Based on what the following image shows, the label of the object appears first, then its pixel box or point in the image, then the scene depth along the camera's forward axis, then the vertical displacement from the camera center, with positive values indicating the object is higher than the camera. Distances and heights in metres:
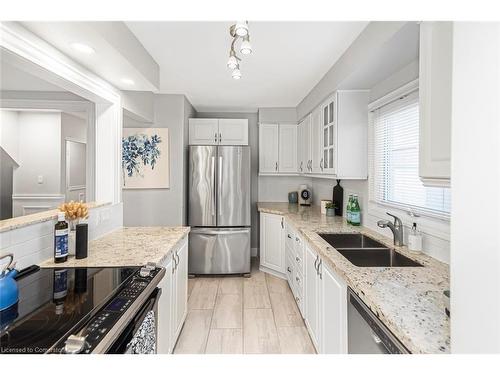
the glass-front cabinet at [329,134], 2.43 +0.51
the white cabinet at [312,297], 1.83 -0.90
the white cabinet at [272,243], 3.33 -0.82
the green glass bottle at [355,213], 2.45 -0.28
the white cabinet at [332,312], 1.35 -0.77
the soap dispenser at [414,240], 1.64 -0.36
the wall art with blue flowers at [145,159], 3.36 +0.32
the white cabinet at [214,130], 3.71 +0.78
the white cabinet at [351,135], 2.36 +0.47
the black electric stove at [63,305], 0.76 -0.48
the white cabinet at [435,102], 0.74 +0.26
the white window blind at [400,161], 1.71 +0.20
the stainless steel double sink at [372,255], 1.69 -0.51
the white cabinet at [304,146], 3.29 +0.53
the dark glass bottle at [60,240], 1.41 -0.33
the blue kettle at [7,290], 0.93 -0.41
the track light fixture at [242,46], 1.14 +0.72
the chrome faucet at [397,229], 1.78 -0.32
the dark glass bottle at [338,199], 2.99 -0.18
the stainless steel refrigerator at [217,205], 3.40 -0.30
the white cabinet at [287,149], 3.88 +0.54
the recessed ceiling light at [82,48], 1.36 +0.75
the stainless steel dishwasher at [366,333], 0.88 -0.61
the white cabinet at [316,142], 2.87 +0.50
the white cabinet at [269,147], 3.89 +0.57
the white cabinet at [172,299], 1.58 -0.85
